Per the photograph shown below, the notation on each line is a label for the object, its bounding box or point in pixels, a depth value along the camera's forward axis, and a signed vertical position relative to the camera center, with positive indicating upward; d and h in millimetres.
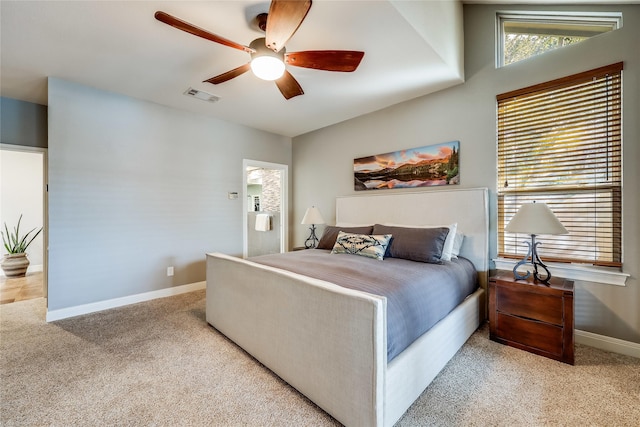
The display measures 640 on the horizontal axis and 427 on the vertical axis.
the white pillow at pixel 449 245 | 2580 -332
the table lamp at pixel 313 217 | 4055 -81
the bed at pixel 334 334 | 1263 -775
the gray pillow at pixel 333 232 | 3225 -265
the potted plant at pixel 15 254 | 4477 -697
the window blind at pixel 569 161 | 2170 +442
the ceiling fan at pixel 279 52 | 1520 +1137
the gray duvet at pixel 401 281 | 1523 -492
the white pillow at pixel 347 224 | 3788 -180
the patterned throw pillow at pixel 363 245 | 2684 -350
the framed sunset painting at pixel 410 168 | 3057 +551
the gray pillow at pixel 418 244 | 2484 -316
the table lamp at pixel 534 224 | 2012 -101
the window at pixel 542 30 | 2314 +1678
